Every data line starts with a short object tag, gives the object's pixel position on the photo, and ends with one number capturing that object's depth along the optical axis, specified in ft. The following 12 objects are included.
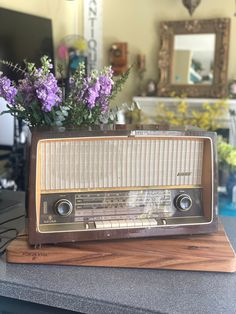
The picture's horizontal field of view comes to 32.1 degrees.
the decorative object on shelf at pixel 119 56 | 14.43
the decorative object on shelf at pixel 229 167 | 6.33
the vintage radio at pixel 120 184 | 2.98
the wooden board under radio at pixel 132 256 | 2.90
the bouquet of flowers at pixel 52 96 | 3.04
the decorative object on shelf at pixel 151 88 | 14.34
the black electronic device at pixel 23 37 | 11.44
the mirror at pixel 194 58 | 13.48
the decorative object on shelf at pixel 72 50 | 13.94
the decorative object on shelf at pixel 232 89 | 13.39
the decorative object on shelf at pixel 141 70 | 14.35
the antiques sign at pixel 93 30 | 14.79
